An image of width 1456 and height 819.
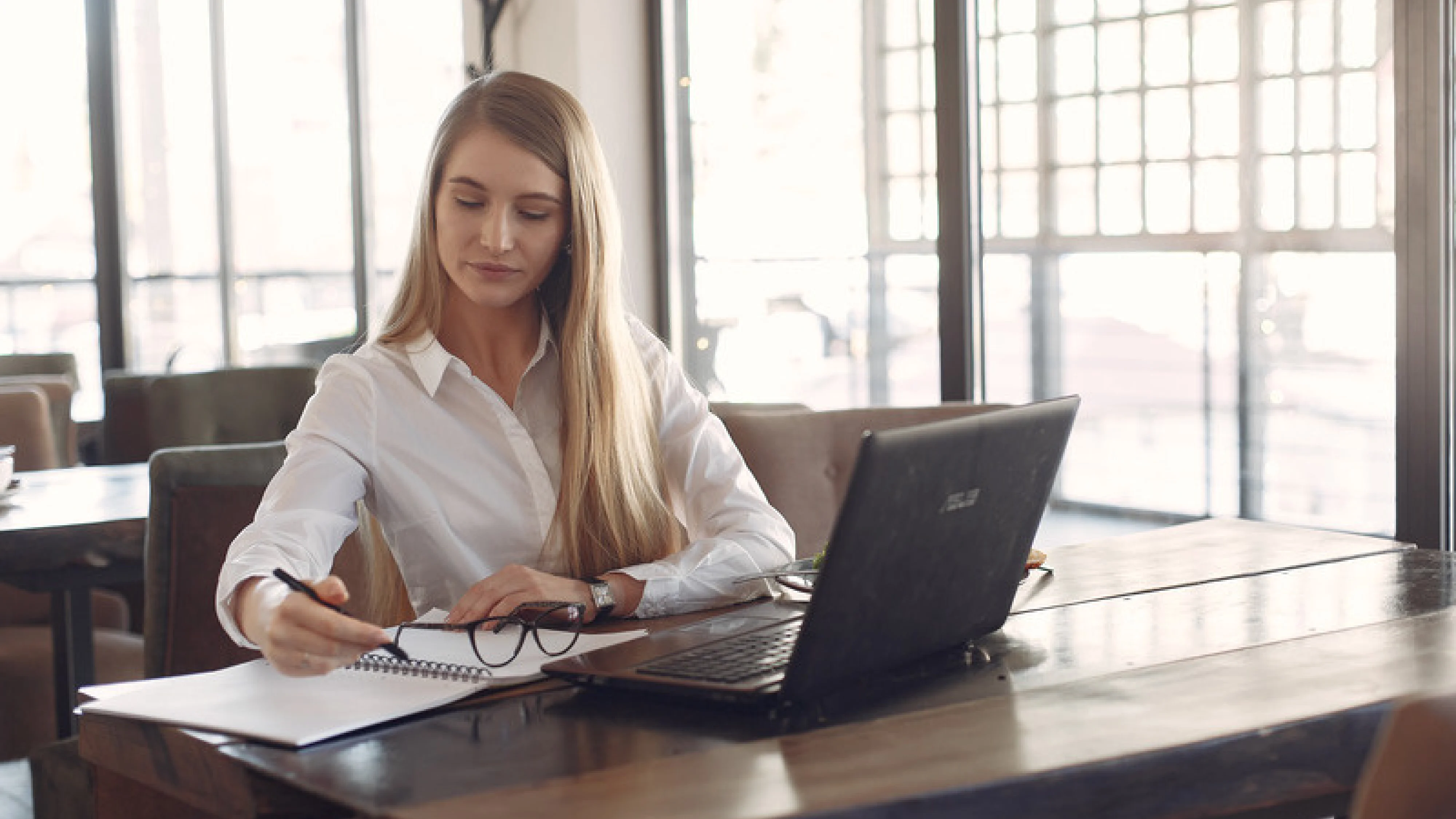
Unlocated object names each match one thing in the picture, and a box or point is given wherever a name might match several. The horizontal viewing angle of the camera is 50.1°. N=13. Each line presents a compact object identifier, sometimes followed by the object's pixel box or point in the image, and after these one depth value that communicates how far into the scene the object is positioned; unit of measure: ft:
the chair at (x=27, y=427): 10.68
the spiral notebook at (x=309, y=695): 3.91
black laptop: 3.93
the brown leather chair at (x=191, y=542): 6.99
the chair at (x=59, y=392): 11.64
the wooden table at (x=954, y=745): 3.37
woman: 5.96
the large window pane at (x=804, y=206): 13.20
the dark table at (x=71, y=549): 7.71
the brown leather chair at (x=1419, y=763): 2.26
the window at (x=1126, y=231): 9.88
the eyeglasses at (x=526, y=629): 4.68
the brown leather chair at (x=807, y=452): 8.41
